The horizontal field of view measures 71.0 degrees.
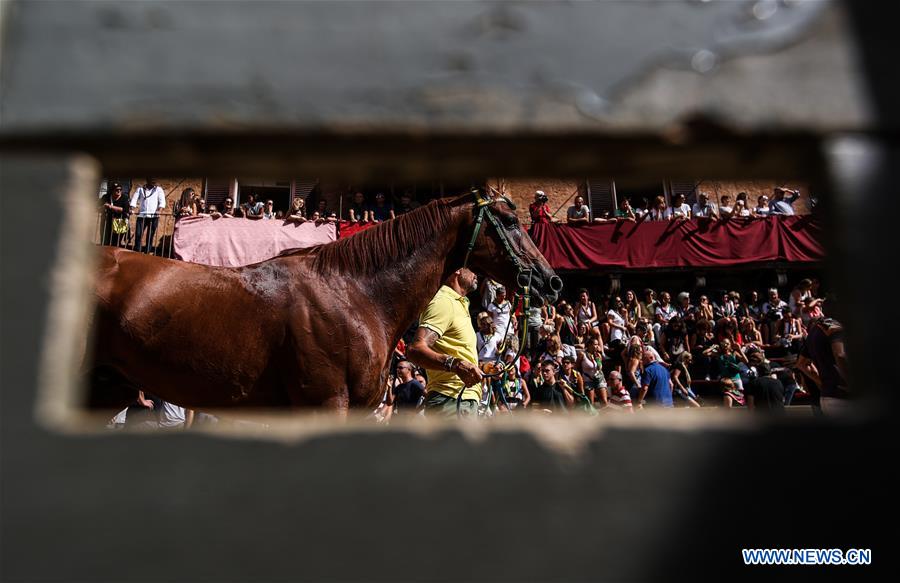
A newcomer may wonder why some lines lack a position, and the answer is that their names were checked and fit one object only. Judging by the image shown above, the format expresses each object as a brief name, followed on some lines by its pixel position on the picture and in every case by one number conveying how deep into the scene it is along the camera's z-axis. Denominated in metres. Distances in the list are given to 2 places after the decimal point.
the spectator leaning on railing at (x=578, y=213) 16.27
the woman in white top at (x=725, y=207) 16.09
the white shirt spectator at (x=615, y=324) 13.35
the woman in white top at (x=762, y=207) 16.22
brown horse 3.78
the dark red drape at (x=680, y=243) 15.85
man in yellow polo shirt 4.84
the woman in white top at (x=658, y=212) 16.36
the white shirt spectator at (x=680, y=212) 16.15
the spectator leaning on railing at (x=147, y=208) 14.18
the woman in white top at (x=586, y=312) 13.61
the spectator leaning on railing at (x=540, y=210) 15.98
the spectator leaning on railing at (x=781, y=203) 16.11
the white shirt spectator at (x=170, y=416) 7.33
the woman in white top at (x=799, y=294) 14.24
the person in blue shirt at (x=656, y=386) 10.20
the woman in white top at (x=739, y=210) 16.25
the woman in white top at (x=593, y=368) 11.11
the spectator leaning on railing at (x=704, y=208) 16.16
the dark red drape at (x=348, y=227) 14.87
